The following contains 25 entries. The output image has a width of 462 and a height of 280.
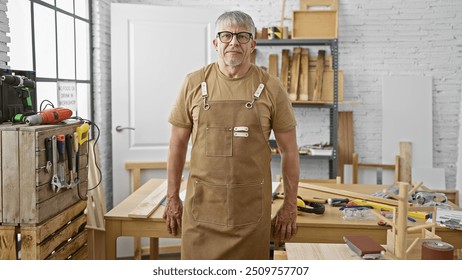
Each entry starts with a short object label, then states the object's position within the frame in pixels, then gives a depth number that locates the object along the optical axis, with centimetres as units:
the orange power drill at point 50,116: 188
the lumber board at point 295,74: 445
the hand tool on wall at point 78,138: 209
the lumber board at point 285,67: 450
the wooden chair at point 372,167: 443
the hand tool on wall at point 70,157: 202
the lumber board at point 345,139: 463
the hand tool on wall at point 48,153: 185
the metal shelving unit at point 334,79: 429
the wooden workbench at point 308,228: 224
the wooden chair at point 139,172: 417
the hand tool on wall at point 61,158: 194
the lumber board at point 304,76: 444
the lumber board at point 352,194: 176
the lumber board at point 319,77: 440
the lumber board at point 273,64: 457
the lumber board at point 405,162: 452
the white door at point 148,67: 411
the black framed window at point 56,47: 294
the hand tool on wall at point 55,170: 189
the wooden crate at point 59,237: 182
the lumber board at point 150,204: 236
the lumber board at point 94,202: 339
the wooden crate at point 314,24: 427
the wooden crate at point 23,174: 178
